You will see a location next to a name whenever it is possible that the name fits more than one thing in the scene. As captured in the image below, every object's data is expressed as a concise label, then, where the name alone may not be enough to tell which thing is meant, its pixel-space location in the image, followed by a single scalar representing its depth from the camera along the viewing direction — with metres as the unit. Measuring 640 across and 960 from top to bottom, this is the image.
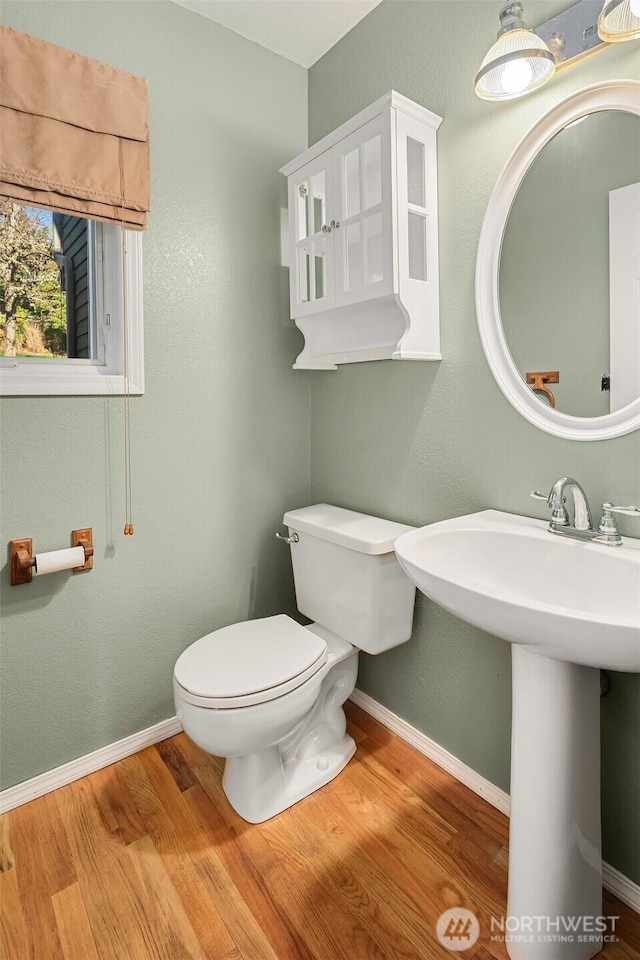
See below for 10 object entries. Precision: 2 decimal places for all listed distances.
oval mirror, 1.17
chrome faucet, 1.14
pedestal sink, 1.04
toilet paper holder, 1.50
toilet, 1.40
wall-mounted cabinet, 1.46
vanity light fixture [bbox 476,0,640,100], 1.15
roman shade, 1.40
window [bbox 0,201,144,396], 1.58
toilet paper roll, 1.51
